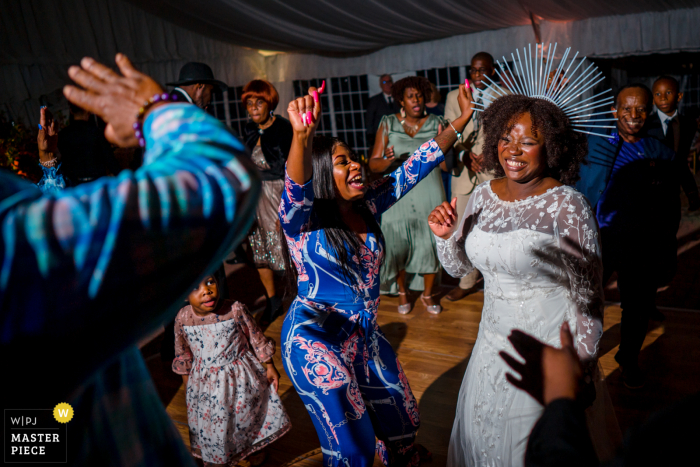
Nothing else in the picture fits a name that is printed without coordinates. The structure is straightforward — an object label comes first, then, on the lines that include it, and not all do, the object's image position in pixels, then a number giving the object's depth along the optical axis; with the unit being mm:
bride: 1796
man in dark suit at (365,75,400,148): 6142
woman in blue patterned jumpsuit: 1839
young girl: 2406
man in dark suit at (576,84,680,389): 3039
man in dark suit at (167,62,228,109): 3510
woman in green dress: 4332
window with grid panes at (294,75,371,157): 11062
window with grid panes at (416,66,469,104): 10195
